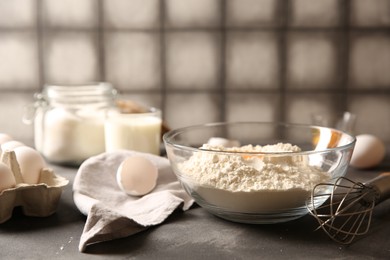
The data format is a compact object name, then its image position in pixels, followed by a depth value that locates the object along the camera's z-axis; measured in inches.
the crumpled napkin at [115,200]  38.7
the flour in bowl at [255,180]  39.1
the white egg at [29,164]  42.7
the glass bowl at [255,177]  39.2
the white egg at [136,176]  44.4
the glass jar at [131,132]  51.7
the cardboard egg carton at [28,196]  40.8
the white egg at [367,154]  50.4
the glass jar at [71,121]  51.5
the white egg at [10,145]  45.7
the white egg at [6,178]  40.3
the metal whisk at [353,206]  39.0
